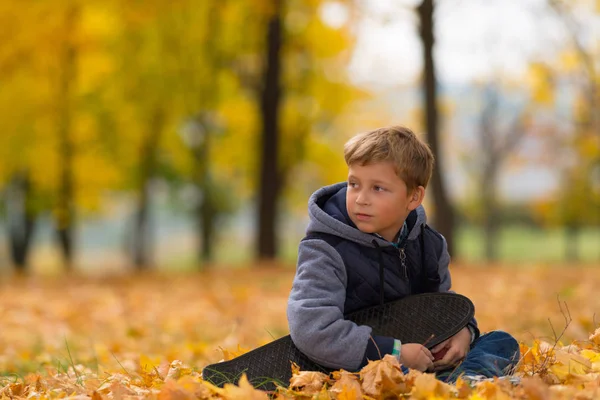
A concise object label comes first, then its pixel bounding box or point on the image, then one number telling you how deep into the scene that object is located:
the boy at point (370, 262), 6.15
